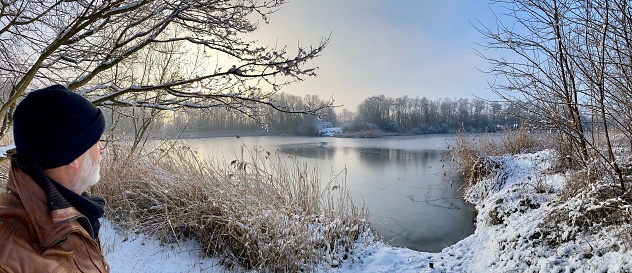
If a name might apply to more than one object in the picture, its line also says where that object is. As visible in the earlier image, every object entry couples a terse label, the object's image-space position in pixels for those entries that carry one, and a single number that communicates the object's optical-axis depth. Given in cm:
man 90
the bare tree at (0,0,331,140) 306
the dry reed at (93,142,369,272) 395
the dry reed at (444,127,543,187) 998
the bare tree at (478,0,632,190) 353
